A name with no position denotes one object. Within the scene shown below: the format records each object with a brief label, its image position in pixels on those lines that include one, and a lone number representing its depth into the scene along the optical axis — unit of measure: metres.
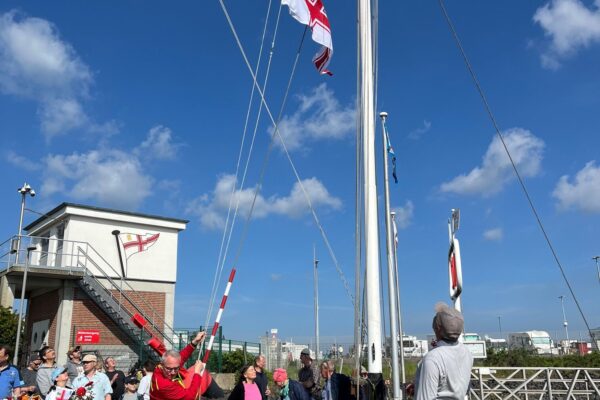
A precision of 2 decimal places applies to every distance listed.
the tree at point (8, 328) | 26.43
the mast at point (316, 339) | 27.80
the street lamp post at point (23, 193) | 21.83
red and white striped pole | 5.39
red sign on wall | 22.25
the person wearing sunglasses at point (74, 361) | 10.55
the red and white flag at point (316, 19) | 8.09
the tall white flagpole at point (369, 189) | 6.07
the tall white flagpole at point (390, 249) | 14.50
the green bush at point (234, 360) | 22.12
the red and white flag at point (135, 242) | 25.70
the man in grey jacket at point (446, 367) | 3.39
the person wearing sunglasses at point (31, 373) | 9.59
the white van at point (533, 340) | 34.66
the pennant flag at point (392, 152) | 17.50
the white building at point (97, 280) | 22.36
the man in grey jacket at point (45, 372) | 9.18
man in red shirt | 4.79
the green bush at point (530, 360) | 25.66
